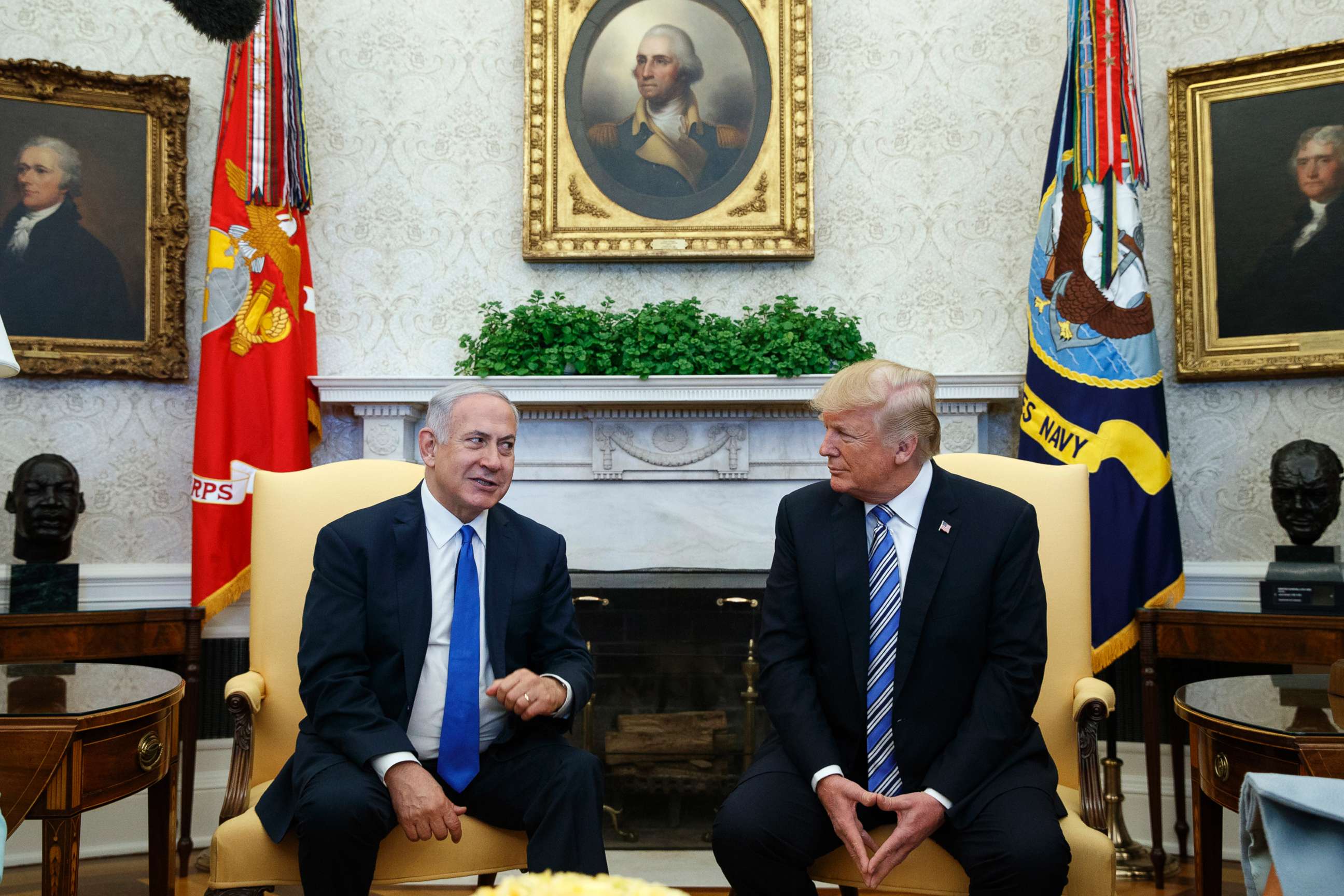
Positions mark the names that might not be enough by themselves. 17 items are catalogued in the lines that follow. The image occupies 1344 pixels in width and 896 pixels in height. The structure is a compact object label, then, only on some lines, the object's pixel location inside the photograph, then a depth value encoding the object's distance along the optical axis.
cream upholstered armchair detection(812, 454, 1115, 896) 2.18
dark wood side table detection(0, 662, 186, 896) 2.13
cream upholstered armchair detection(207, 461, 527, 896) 2.19
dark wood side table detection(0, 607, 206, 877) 3.42
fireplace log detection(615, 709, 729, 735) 3.94
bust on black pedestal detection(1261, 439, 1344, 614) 3.44
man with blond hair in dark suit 2.16
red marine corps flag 4.00
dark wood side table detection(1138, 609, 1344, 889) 3.34
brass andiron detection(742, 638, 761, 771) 3.89
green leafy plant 4.09
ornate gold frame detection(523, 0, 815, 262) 4.42
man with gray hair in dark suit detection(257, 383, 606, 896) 2.14
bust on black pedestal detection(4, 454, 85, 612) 3.54
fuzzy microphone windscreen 1.89
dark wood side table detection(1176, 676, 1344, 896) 2.04
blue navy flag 3.73
